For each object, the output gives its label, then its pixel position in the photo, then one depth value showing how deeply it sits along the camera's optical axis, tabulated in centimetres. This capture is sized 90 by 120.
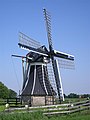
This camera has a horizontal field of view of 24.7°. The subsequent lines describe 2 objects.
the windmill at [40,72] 2591
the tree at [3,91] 5890
